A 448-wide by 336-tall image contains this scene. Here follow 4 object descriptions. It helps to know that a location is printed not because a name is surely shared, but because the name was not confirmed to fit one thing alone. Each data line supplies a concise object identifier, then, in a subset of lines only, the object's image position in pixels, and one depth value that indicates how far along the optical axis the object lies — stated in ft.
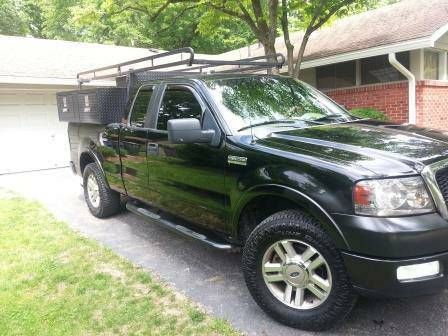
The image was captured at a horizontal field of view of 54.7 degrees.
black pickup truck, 8.92
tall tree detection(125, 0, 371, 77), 31.83
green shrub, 34.14
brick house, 33.76
